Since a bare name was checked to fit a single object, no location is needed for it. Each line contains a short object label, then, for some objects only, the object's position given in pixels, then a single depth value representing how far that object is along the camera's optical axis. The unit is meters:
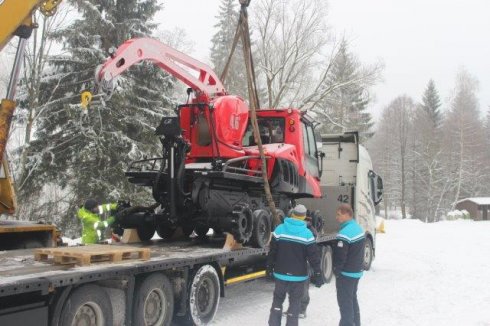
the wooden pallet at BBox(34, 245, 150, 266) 5.37
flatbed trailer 4.51
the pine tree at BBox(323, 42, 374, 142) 35.06
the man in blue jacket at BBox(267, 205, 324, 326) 6.25
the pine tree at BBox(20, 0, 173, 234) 18.05
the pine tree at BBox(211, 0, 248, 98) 35.03
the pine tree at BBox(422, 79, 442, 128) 61.28
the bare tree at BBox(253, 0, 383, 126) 33.44
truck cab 12.95
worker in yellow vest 9.35
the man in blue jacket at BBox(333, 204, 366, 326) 6.62
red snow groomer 8.05
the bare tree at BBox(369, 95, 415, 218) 58.72
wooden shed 41.09
